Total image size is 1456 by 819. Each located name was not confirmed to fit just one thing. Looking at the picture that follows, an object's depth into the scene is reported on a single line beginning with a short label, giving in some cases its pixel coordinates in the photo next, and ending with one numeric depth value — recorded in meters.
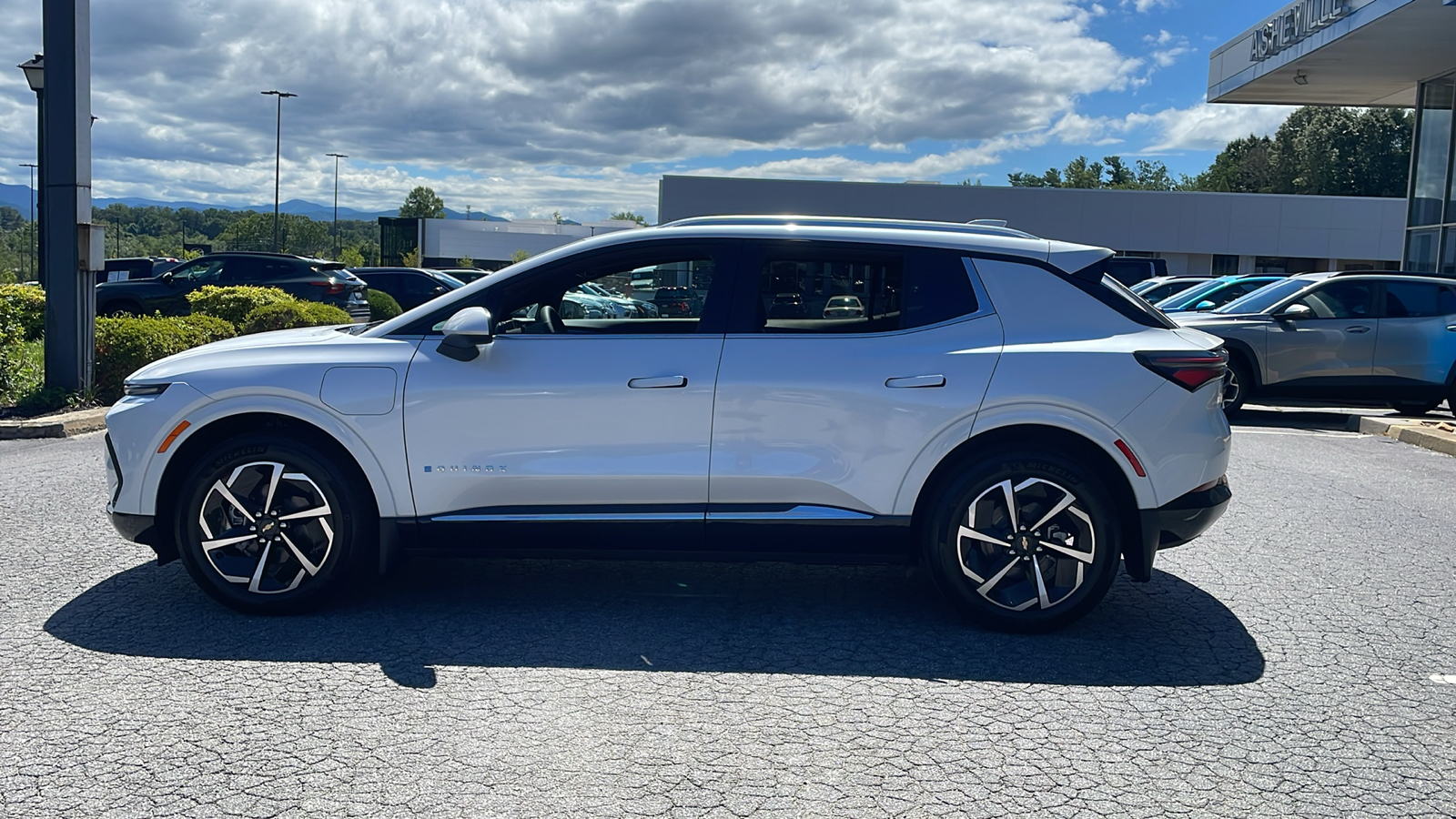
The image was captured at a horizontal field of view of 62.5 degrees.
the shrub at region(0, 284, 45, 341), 13.57
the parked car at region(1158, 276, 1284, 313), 18.08
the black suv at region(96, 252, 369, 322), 20.47
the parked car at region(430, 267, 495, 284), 33.00
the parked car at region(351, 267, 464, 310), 27.55
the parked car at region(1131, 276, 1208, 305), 25.61
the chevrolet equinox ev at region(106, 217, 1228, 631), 4.92
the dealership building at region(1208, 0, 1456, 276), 19.91
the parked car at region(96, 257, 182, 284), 36.09
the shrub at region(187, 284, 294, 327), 16.06
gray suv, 13.10
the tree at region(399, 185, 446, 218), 147.88
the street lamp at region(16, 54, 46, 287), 15.99
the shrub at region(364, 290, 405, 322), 25.43
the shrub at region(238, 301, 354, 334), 15.30
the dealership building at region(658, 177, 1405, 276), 52.19
